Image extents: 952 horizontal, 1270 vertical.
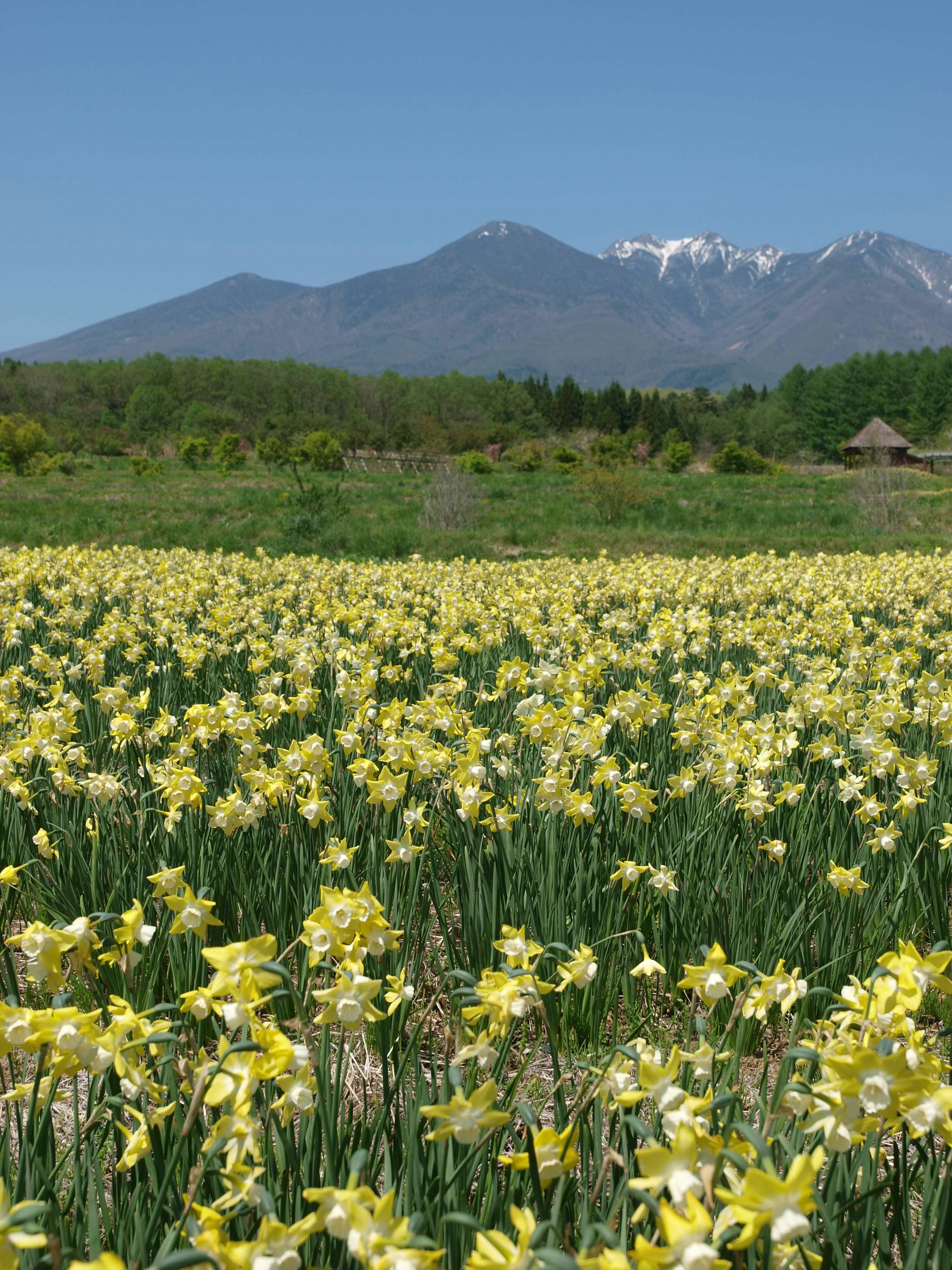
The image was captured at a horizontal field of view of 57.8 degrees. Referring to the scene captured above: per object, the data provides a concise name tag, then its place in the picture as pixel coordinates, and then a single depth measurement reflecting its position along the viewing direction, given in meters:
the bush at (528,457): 52.38
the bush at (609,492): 22.22
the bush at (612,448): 60.53
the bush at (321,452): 45.66
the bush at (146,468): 39.59
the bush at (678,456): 54.25
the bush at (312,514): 18.98
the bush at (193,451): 46.12
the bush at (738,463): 58.47
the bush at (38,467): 36.06
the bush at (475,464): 49.66
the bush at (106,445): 55.59
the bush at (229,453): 50.62
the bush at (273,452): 48.88
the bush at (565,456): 56.58
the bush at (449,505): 21.41
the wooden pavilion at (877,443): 57.50
